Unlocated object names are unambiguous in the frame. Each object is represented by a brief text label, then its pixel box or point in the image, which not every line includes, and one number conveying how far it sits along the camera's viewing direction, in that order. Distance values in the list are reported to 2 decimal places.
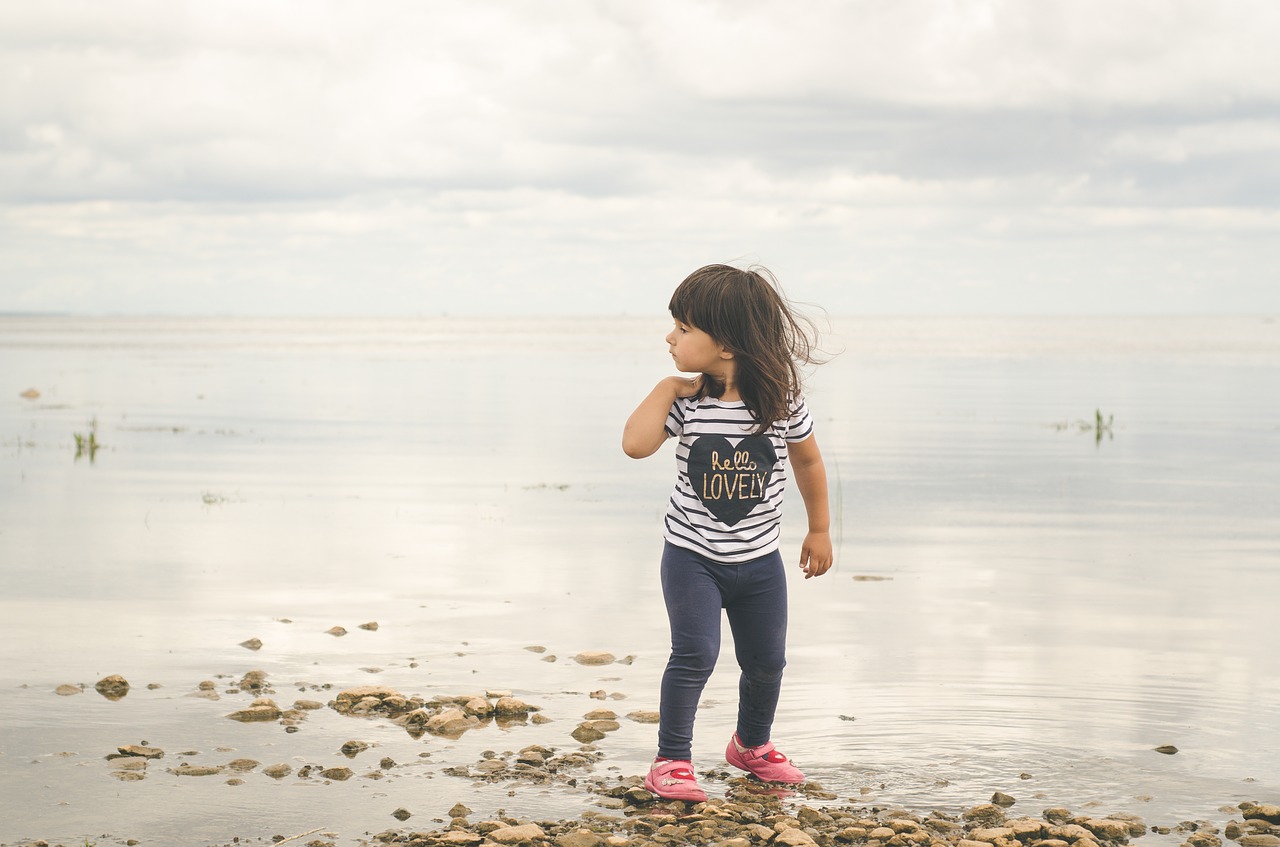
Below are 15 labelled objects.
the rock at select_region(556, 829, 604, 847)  4.59
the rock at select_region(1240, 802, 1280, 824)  4.98
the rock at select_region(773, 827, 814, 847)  4.60
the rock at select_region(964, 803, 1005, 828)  4.98
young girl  5.23
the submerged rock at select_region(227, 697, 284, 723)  6.25
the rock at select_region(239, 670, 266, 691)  6.82
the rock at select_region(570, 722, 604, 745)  6.01
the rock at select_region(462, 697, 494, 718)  6.32
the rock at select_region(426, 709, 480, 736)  6.09
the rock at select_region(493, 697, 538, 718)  6.35
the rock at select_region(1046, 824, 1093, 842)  4.68
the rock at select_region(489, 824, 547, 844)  4.58
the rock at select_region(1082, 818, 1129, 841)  4.80
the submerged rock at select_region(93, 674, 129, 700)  6.68
